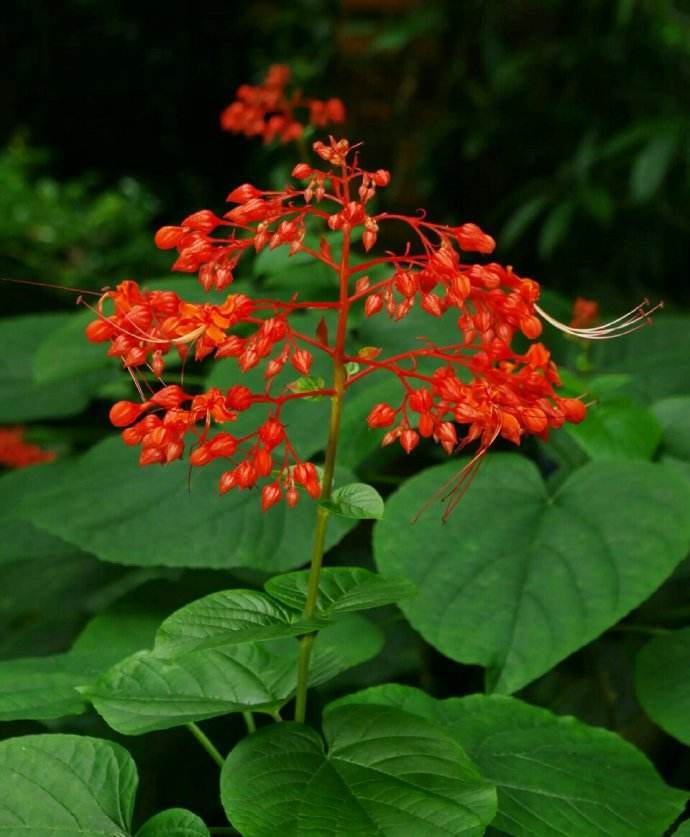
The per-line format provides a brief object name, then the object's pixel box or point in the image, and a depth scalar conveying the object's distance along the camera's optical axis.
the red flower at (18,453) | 2.60
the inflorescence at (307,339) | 1.00
